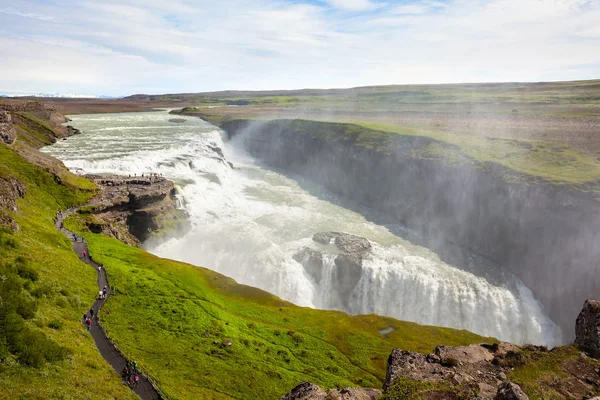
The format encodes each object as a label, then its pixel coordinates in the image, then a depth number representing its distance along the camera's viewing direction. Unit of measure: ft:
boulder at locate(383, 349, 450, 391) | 60.95
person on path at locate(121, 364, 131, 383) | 75.74
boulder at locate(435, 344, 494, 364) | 67.63
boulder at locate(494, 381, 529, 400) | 46.57
